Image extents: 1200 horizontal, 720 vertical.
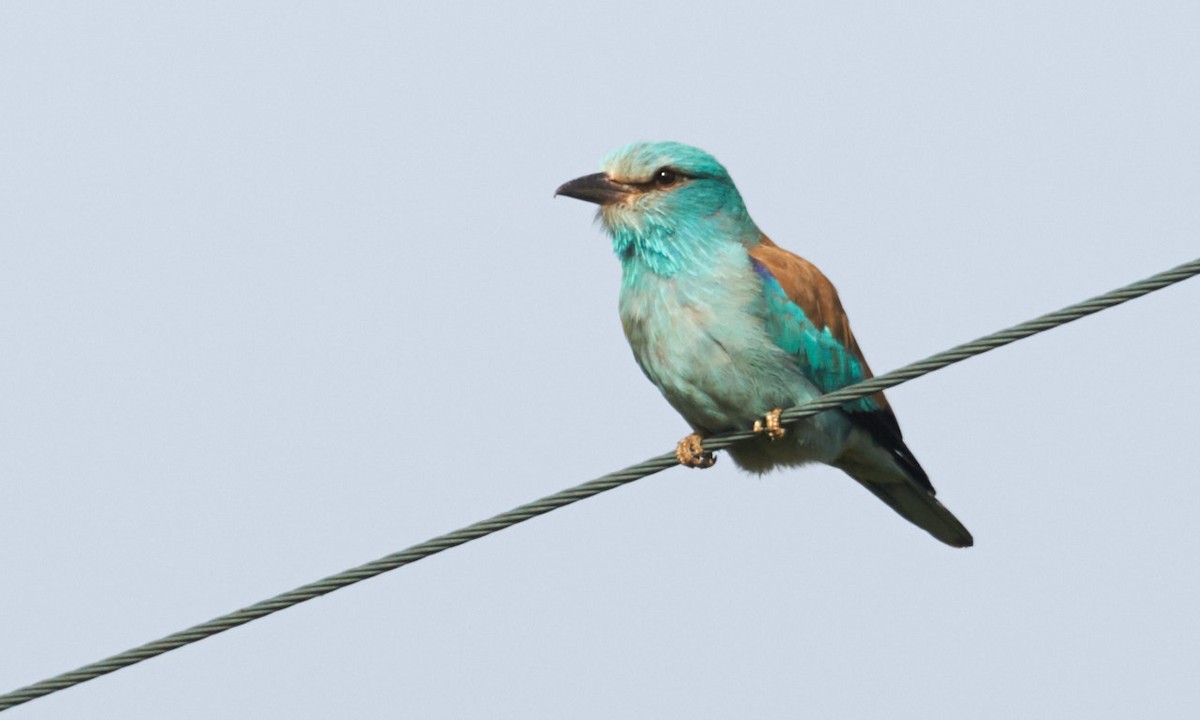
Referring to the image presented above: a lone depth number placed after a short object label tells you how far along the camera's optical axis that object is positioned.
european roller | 13.76
